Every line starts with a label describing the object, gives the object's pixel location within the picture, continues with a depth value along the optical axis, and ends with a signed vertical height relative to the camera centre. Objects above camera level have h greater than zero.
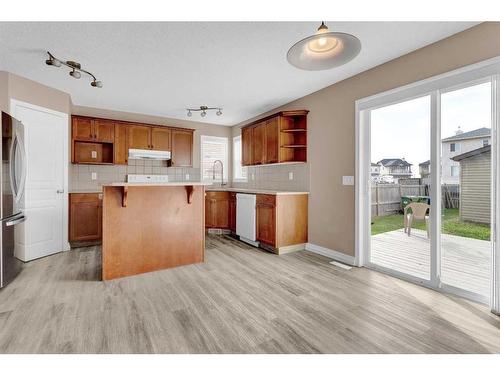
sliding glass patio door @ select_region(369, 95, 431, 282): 2.69 -0.02
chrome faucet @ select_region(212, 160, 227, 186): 5.99 +0.38
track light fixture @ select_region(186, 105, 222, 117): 4.47 +1.42
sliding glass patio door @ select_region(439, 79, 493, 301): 2.23 -0.02
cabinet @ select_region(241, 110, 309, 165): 4.08 +0.84
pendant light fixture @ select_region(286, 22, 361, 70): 1.45 +0.87
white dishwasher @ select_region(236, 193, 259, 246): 4.25 -0.54
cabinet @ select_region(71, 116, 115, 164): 4.26 +0.82
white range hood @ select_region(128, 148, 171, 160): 4.71 +0.63
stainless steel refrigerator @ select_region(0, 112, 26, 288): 2.55 -0.02
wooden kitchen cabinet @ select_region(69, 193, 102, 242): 4.03 -0.50
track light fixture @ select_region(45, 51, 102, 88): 2.58 +1.33
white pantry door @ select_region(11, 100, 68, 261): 3.41 +0.06
